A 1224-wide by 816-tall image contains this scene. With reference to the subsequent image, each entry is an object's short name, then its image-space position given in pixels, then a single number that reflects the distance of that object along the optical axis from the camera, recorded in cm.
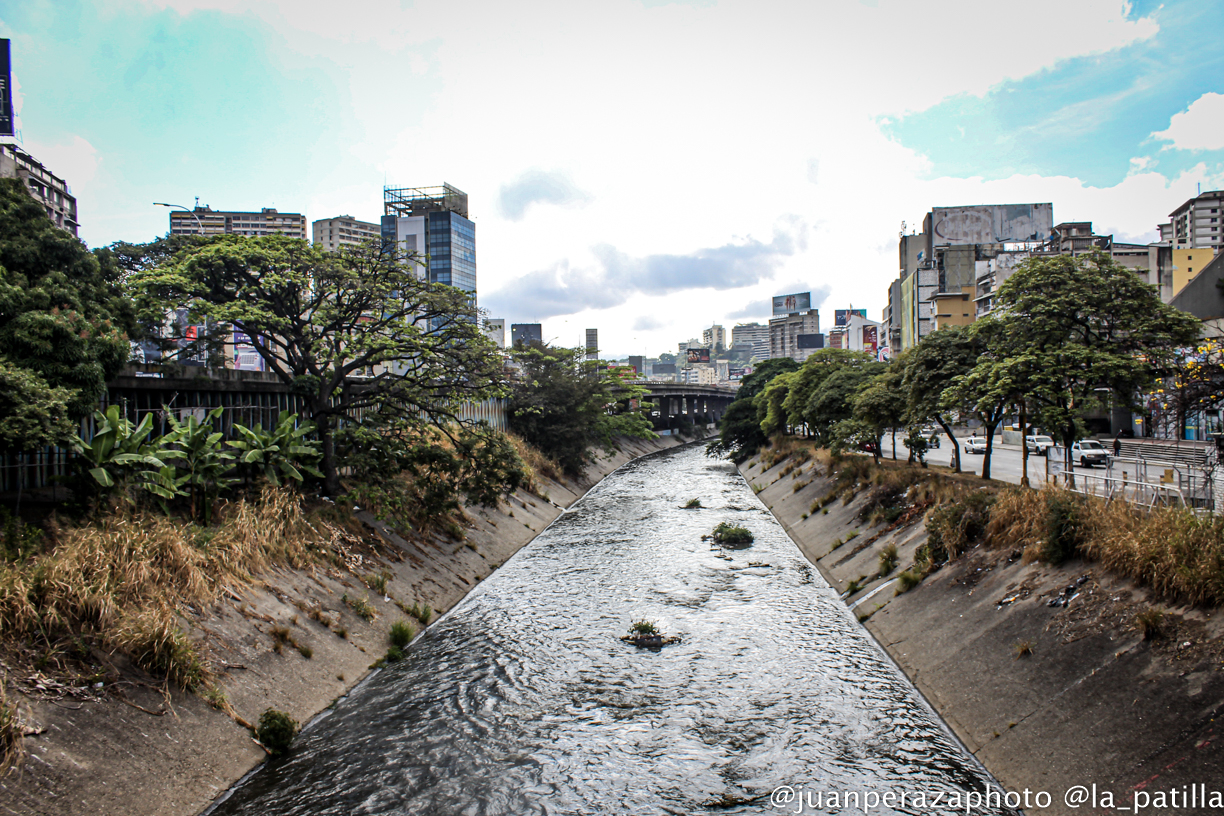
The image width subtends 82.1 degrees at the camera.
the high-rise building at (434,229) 18550
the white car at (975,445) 6167
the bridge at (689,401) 12838
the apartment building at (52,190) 11156
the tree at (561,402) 6084
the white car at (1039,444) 5212
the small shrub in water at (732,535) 3834
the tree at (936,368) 3105
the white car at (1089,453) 4681
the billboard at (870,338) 16136
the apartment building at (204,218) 17550
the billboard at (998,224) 12638
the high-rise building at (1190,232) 18775
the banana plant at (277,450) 2385
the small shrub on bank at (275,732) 1477
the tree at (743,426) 8400
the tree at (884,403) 3856
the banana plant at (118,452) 1842
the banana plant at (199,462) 2130
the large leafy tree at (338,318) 2514
